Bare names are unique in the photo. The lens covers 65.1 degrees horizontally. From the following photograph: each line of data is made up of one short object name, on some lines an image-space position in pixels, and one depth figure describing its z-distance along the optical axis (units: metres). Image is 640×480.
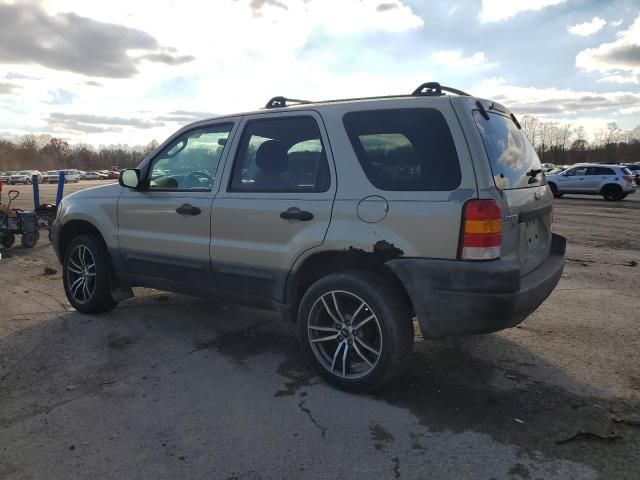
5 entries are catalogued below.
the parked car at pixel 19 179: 56.65
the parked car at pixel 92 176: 74.62
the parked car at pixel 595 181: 22.53
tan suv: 3.07
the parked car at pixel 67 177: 57.84
